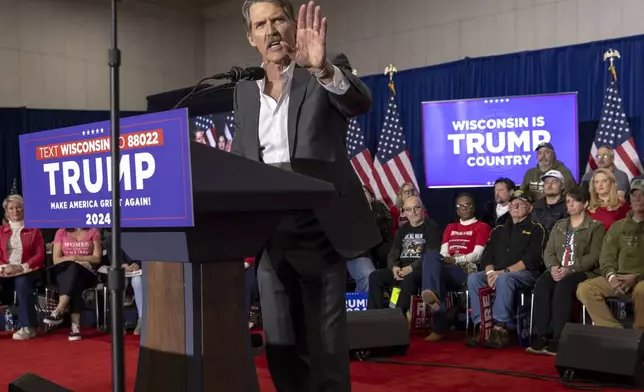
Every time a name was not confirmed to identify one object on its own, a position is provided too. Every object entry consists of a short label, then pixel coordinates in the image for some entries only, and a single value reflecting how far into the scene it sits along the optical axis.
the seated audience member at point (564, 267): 5.07
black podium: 1.68
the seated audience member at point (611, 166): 6.55
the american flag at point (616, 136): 7.02
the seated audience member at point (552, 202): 6.04
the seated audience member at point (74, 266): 6.80
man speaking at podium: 1.95
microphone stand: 1.48
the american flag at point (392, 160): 8.59
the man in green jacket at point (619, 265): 4.91
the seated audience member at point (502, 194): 6.70
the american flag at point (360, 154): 8.84
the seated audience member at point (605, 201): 5.60
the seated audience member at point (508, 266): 5.47
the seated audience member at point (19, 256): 6.81
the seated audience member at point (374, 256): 6.62
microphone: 1.86
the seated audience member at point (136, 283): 6.70
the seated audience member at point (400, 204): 7.21
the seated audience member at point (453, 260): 5.87
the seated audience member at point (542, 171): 6.81
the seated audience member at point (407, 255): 6.16
